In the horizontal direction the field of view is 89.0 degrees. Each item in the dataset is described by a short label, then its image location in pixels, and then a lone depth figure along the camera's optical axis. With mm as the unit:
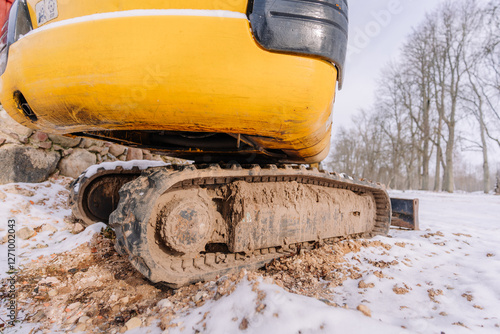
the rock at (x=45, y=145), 4684
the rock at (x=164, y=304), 1480
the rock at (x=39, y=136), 4655
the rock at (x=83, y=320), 1445
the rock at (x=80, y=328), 1376
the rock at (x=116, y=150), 5855
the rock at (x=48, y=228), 2943
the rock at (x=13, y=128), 4410
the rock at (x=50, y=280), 1871
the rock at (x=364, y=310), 1328
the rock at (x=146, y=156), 6241
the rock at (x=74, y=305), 1589
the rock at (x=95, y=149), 5470
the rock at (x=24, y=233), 2685
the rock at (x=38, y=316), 1480
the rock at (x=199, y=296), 1479
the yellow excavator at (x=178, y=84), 1219
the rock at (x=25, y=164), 4152
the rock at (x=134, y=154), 5688
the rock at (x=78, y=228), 2797
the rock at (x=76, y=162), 4906
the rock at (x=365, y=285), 1739
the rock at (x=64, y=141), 4910
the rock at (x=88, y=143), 5345
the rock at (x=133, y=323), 1323
